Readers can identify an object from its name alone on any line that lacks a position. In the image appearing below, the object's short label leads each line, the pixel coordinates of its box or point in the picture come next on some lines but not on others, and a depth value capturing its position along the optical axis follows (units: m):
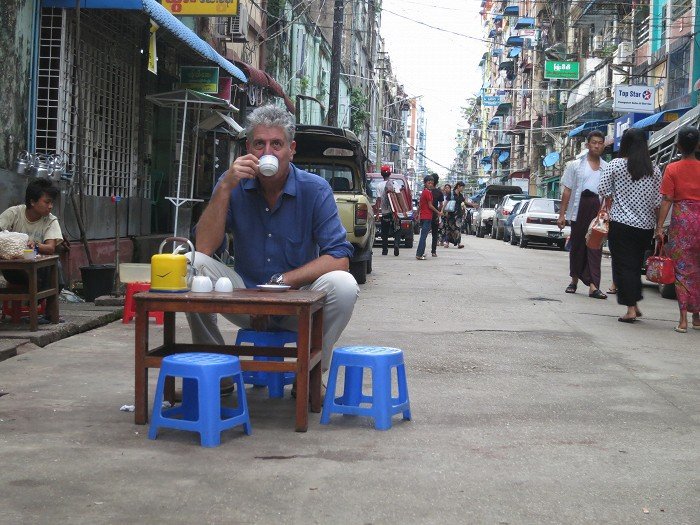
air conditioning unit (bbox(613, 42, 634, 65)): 36.47
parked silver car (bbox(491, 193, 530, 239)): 35.44
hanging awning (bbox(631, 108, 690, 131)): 27.42
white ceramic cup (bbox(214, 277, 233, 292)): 4.60
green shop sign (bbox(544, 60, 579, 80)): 38.59
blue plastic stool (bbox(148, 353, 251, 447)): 4.20
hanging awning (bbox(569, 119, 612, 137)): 40.94
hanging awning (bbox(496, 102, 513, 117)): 83.46
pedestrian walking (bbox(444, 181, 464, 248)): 25.41
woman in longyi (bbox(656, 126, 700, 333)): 8.98
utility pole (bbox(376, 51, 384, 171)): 69.36
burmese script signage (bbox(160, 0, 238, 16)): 14.14
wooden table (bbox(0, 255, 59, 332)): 7.46
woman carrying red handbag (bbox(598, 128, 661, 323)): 9.34
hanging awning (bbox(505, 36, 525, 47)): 63.38
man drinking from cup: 5.02
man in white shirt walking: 11.77
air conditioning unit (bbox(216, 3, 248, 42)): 21.12
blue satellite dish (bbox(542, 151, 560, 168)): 51.69
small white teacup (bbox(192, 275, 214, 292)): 4.57
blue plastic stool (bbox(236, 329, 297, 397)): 5.27
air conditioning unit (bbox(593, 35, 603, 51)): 42.97
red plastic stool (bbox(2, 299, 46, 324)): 7.93
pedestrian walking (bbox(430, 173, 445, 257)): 20.62
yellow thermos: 4.59
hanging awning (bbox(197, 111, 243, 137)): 15.24
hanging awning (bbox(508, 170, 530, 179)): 70.31
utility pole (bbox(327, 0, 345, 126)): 26.41
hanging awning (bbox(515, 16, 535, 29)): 62.03
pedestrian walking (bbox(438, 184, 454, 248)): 25.78
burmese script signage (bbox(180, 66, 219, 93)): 16.22
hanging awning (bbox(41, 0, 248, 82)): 10.60
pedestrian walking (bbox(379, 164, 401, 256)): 21.53
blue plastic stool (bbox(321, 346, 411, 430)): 4.65
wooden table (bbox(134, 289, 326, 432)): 4.35
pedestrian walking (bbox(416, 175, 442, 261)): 19.92
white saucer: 4.71
